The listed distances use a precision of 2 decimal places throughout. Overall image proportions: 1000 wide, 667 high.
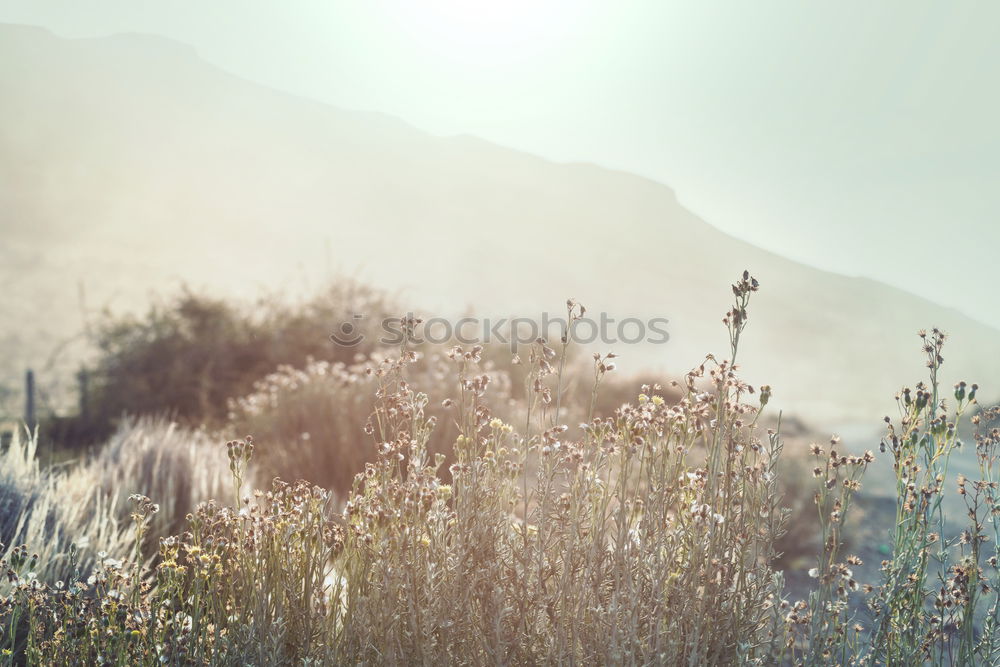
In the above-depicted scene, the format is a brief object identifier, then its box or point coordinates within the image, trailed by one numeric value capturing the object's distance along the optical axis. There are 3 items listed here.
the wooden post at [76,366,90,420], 11.14
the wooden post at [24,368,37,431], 9.87
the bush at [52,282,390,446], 10.91
